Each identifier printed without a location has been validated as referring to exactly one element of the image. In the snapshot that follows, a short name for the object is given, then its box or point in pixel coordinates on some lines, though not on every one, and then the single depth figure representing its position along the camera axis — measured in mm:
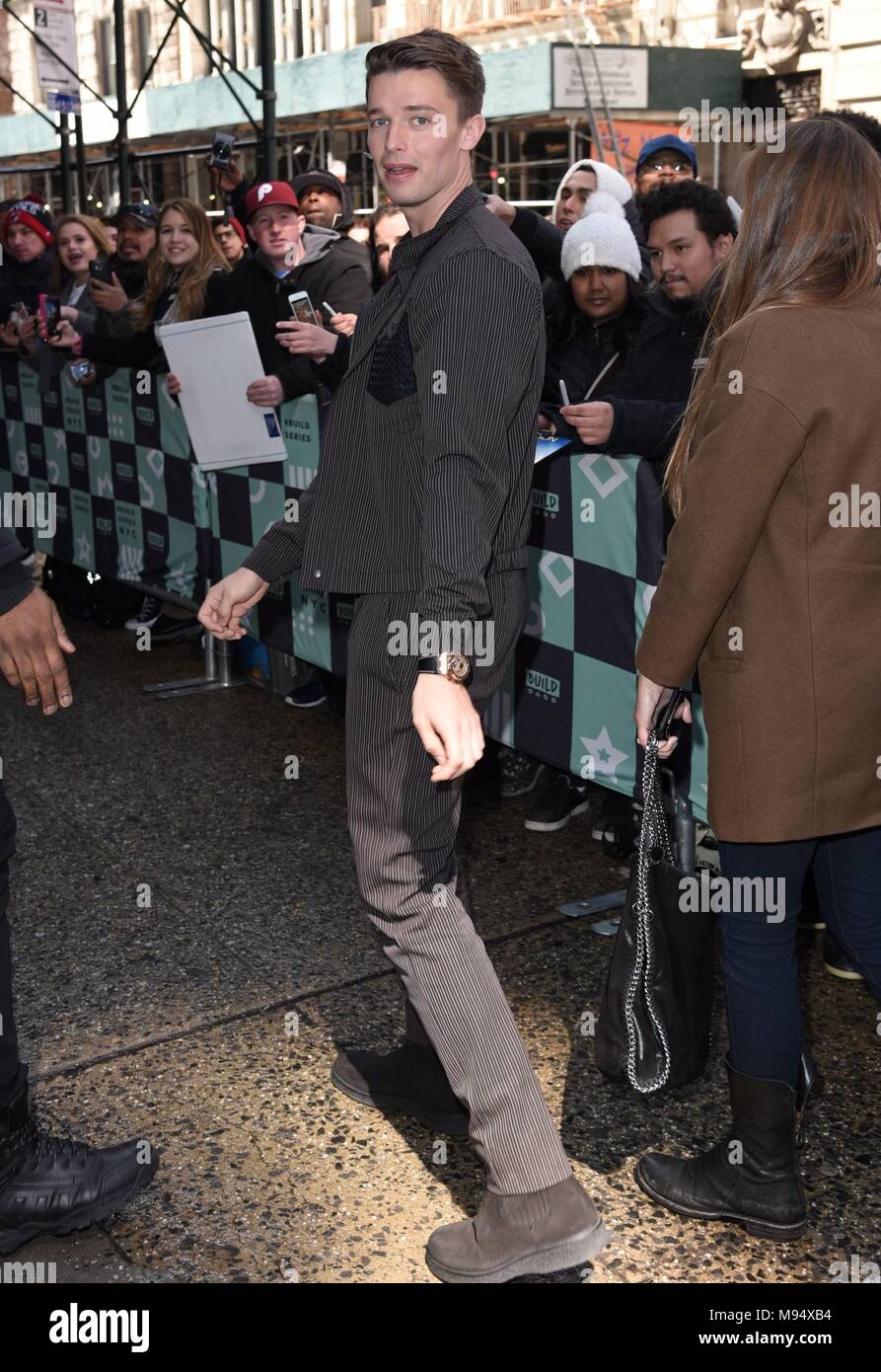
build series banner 3871
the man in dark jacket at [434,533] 2240
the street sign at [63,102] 15586
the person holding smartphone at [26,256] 8484
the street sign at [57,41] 14852
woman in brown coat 2281
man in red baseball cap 5707
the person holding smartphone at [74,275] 7289
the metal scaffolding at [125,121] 8945
